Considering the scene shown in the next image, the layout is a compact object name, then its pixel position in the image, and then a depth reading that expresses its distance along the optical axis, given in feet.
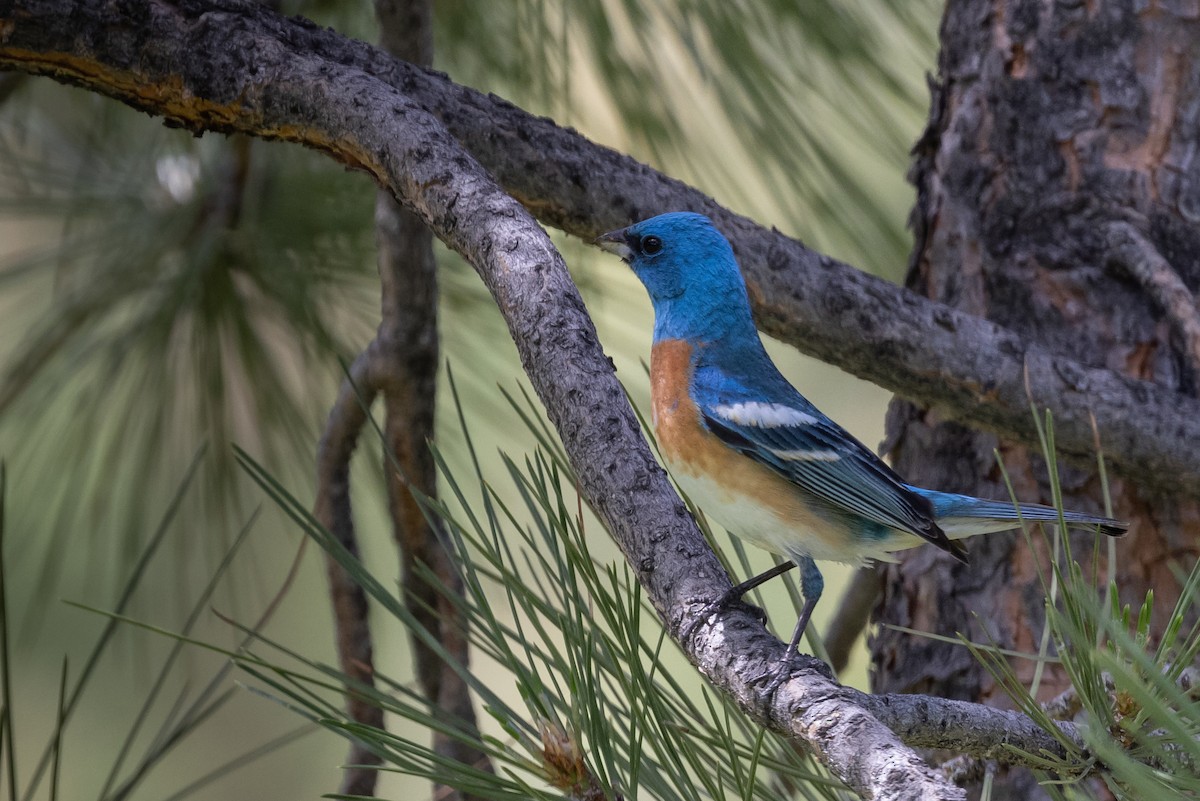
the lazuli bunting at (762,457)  13.05
